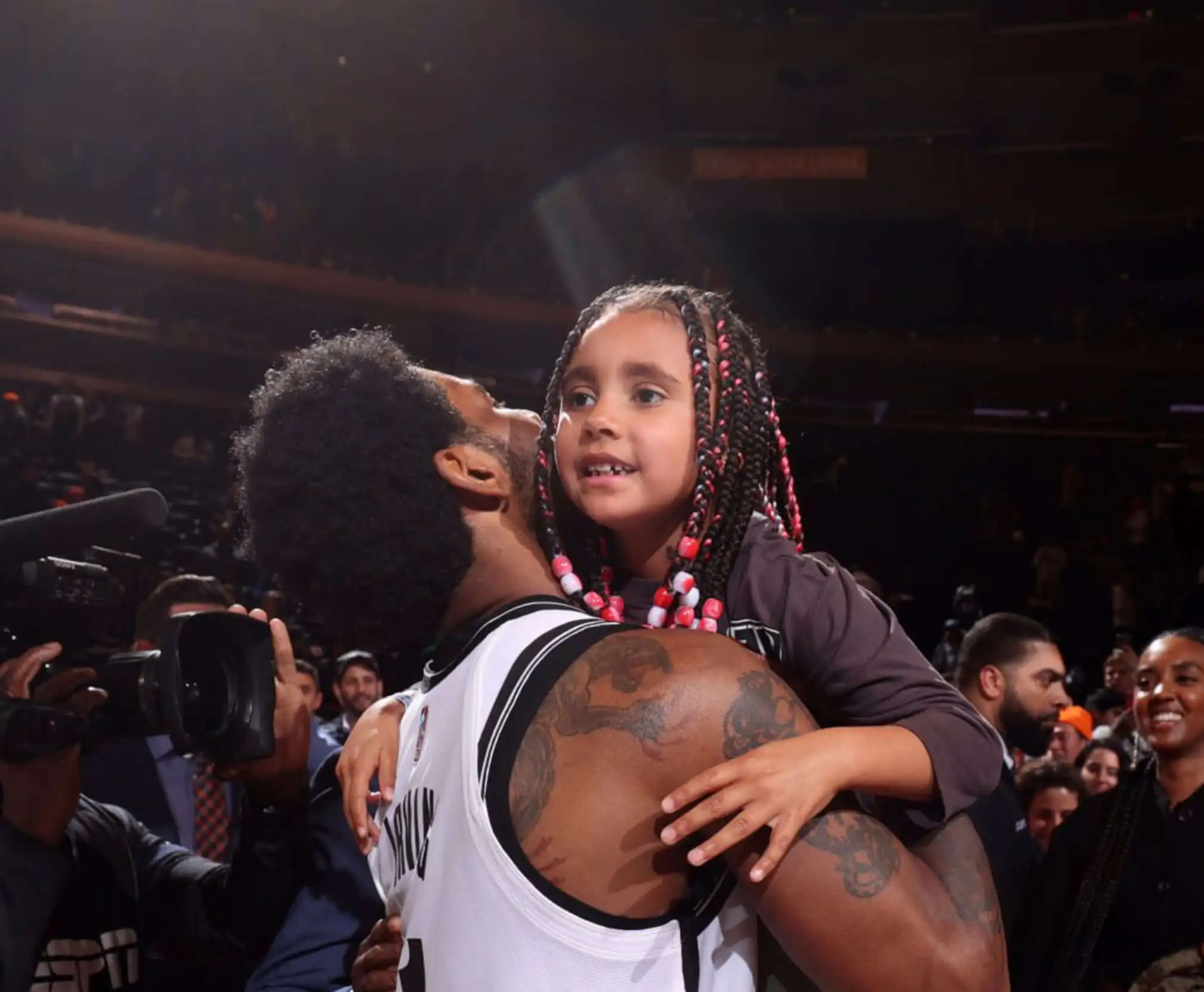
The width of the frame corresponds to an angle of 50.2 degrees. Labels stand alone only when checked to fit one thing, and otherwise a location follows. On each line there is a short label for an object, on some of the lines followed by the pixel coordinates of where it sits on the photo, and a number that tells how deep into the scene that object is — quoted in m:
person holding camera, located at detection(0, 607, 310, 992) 1.96
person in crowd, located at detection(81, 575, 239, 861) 3.27
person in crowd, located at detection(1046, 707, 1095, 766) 5.83
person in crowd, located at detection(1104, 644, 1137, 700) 7.44
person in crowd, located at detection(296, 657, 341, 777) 3.98
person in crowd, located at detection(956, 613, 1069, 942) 4.38
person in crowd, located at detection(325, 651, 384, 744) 6.36
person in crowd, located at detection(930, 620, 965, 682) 6.88
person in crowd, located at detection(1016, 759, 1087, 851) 4.38
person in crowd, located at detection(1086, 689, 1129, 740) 7.21
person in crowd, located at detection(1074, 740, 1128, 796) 4.96
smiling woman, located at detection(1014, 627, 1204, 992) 3.12
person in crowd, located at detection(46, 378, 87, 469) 12.25
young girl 1.48
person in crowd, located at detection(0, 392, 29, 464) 11.62
